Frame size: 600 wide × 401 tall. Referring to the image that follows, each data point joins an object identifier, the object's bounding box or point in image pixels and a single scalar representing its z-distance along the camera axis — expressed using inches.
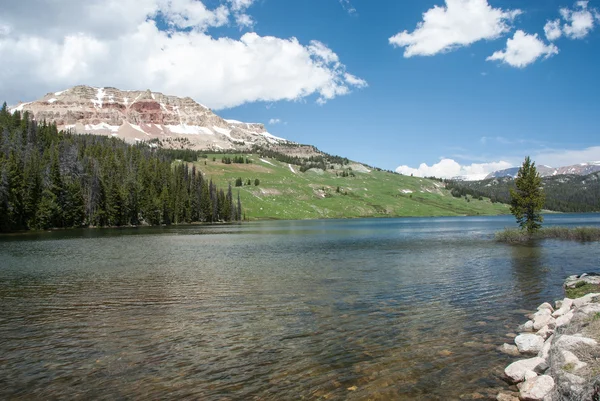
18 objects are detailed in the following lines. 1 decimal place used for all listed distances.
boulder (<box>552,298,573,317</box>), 775.2
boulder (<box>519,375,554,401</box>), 466.6
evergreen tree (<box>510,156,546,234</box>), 3026.6
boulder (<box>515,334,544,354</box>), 641.6
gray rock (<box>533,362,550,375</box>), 524.3
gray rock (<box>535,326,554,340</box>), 689.4
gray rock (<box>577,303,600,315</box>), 613.5
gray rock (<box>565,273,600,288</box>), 1032.2
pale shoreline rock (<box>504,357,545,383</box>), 532.4
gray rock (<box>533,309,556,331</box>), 742.6
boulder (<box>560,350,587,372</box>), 444.1
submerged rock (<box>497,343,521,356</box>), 642.8
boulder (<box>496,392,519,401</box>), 484.4
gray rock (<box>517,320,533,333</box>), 770.8
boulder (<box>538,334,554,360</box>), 562.3
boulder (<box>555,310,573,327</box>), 656.4
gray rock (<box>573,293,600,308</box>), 743.0
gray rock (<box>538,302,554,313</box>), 870.9
